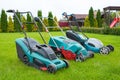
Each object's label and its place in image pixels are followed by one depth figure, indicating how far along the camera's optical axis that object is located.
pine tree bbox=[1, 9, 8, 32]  14.70
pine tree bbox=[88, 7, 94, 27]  16.18
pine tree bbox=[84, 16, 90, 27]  16.32
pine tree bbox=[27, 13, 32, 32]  14.75
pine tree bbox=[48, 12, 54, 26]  15.37
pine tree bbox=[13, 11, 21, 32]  14.29
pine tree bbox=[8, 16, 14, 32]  14.71
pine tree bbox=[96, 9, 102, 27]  16.46
